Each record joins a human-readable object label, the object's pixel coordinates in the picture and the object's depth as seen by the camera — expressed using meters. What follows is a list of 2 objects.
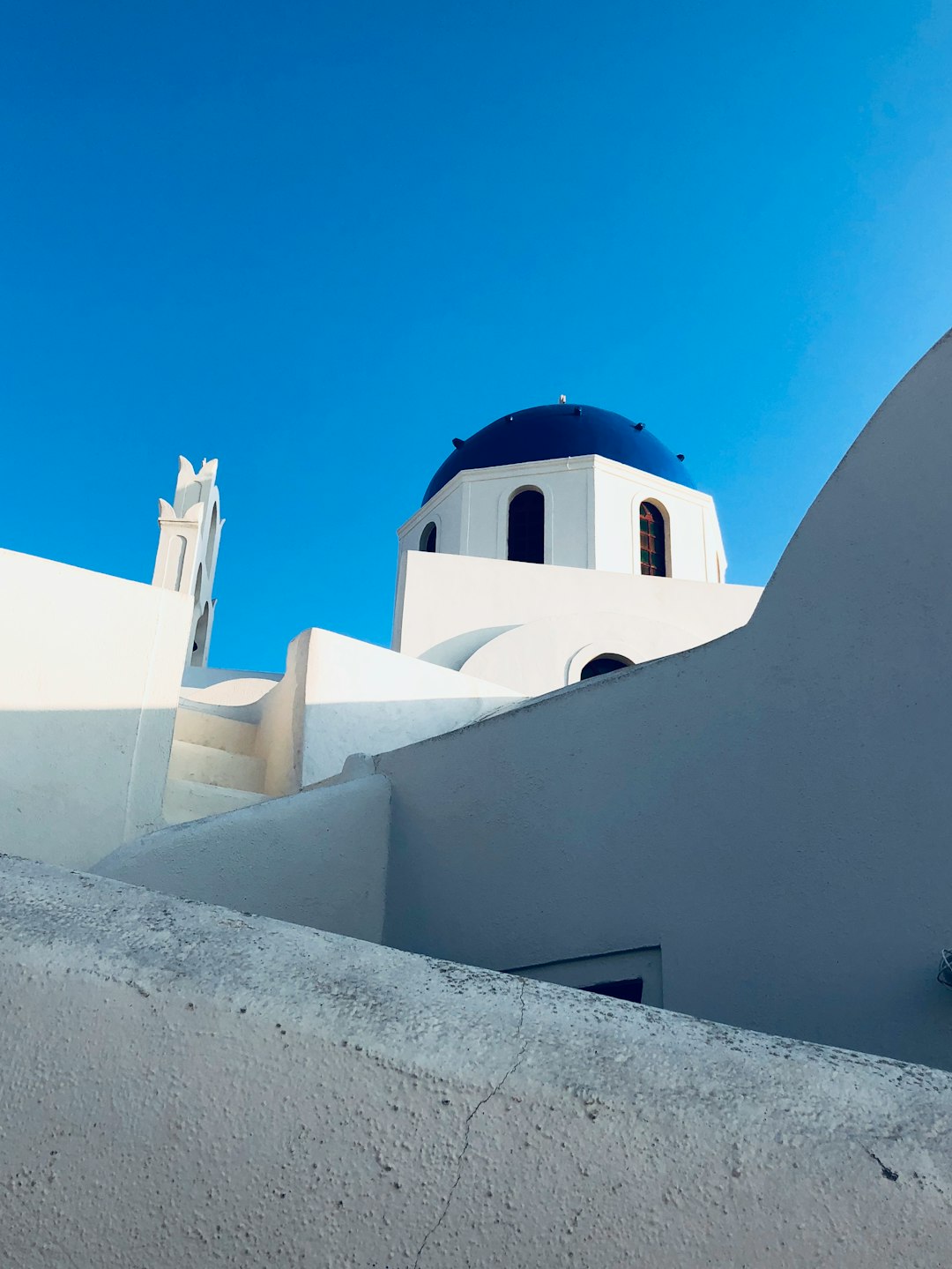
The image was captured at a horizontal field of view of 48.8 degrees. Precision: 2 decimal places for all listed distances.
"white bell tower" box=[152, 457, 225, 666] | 17.64
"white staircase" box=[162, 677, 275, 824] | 6.89
